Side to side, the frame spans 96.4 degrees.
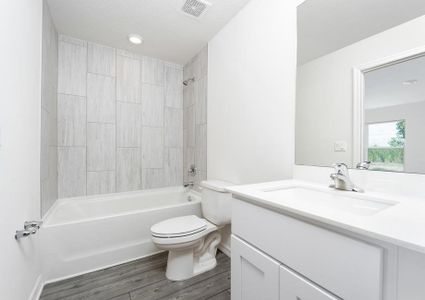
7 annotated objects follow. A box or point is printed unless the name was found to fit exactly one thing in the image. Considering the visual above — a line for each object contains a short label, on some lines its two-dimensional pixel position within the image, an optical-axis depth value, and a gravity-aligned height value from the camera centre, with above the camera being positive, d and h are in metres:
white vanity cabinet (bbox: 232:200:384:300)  0.54 -0.40
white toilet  1.51 -0.71
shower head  2.63 +0.97
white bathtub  1.56 -0.77
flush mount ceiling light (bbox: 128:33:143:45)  2.15 +1.28
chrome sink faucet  0.97 -0.15
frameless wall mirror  0.85 +0.36
